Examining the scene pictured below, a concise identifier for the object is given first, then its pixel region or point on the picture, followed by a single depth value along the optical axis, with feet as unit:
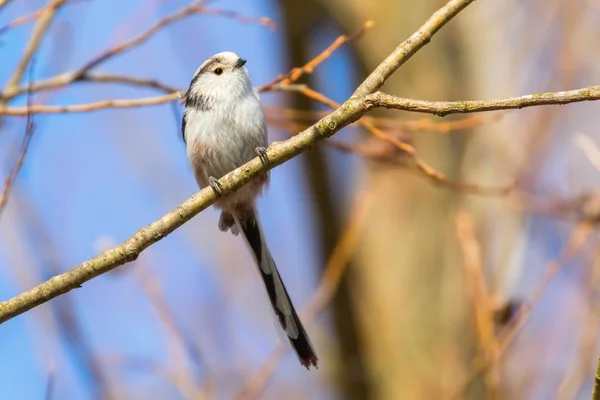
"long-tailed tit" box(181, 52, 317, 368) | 18.29
